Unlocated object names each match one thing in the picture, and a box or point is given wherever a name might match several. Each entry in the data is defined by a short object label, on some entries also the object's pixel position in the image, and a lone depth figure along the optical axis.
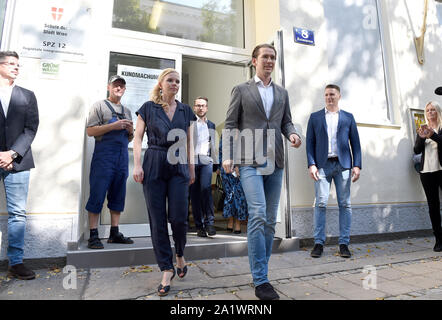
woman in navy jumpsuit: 2.39
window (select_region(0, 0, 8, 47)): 3.33
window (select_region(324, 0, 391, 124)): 5.00
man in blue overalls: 3.33
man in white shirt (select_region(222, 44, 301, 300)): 2.28
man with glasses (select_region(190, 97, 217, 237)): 4.14
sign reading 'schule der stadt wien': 3.28
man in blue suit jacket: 3.73
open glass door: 4.13
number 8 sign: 4.36
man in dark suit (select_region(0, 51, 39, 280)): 2.75
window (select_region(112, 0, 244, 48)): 4.41
